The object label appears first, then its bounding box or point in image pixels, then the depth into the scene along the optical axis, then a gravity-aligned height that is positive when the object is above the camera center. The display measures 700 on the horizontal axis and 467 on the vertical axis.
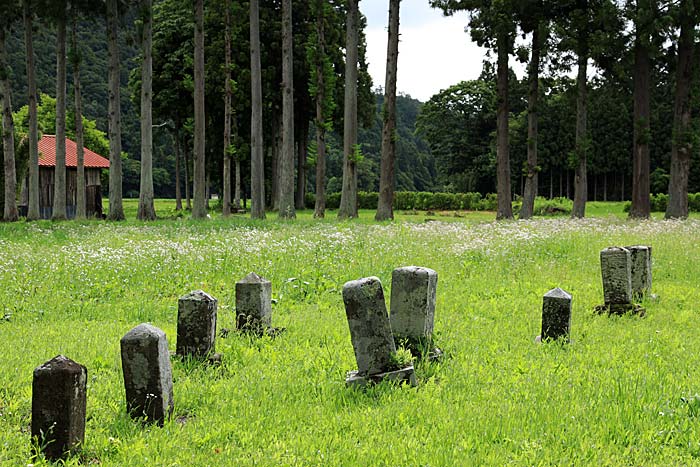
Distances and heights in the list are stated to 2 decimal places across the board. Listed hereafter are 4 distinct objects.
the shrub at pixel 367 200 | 62.31 -0.33
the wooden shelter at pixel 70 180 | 41.53 +0.70
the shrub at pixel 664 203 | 49.38 +0.09
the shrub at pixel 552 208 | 44.40 -0.53
